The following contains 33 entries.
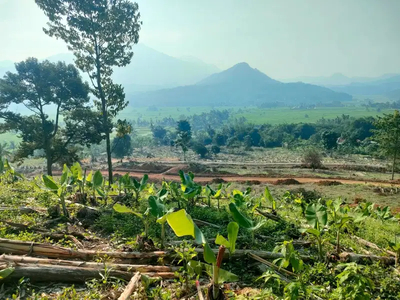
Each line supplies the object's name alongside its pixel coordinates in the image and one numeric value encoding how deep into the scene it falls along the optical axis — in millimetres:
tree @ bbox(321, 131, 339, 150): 51344
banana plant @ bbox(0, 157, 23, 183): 9216
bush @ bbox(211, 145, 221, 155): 56731
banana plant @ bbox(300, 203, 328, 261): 4094
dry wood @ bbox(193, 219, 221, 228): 5754
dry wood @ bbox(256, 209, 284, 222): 6059
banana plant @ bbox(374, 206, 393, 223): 7240
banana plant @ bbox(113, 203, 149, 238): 4172
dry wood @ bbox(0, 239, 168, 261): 3938
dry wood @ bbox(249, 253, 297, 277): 3602
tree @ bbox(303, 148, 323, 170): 37312
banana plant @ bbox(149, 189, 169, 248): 4242
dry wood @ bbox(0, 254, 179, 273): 3605
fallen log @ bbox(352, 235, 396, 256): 4500
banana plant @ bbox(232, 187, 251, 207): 5918
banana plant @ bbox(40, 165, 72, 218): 5838
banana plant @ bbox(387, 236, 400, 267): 4094
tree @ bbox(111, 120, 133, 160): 52812
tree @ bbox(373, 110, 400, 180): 24656
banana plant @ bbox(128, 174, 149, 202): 7241
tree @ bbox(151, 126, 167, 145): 87062
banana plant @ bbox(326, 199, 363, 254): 4309
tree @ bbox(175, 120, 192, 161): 52406
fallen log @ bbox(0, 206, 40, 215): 5975
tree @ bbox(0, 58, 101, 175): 18188
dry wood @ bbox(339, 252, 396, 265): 4184
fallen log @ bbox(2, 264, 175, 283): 3426
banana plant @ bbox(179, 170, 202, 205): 6457
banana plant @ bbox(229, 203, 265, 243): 4008
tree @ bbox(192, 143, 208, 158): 54469
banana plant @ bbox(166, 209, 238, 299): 2787
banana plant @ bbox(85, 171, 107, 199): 7164
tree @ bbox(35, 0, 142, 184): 14680
